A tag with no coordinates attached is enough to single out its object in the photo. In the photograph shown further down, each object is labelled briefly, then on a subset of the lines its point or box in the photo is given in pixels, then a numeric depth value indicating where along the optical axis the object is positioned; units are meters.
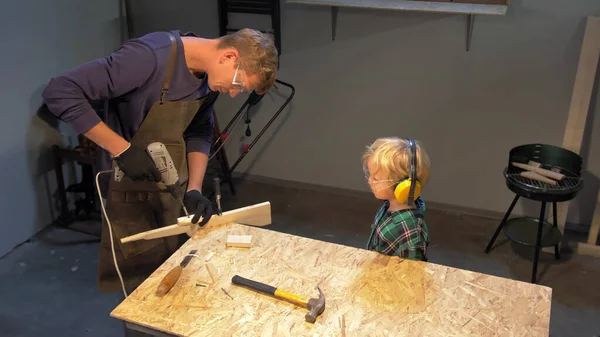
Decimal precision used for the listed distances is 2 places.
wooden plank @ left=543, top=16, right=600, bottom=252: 3.02
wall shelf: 3.09
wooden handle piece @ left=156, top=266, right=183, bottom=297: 1.60
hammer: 1.50
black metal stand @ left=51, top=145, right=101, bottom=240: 3.36
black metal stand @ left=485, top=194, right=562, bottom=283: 3.03
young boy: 1.79
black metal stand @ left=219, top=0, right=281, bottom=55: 3.67
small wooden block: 1.88
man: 1.76
